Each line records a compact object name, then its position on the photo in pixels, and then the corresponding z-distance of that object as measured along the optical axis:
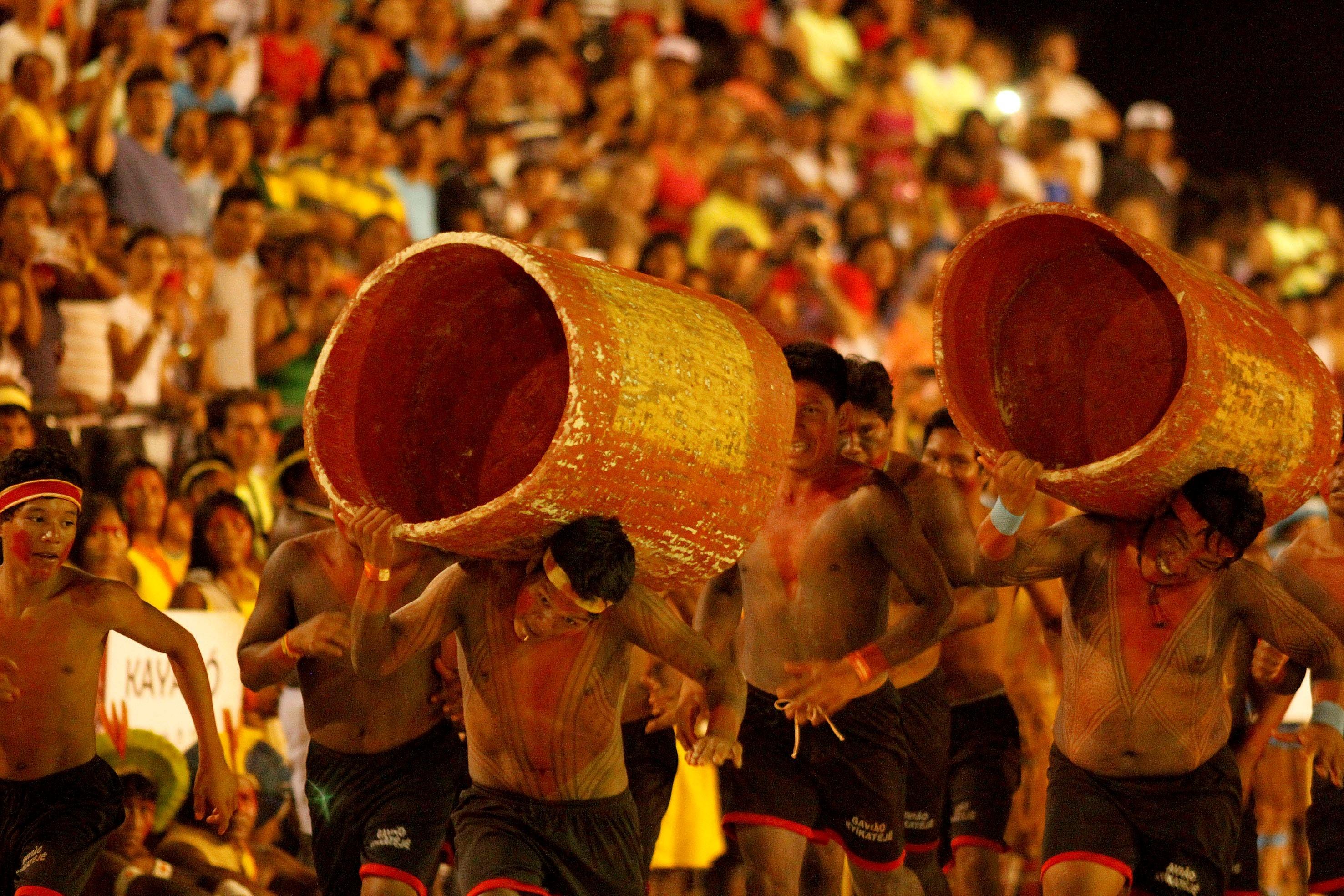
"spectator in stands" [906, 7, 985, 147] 28.11
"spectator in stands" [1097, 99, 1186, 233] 28.83
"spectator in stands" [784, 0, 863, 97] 27.30
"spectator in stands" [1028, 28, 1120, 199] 29.48
